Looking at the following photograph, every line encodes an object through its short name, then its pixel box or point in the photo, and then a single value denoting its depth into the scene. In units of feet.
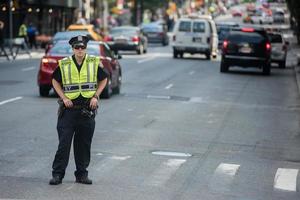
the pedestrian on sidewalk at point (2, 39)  141.53
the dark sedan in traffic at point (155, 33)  231.09
